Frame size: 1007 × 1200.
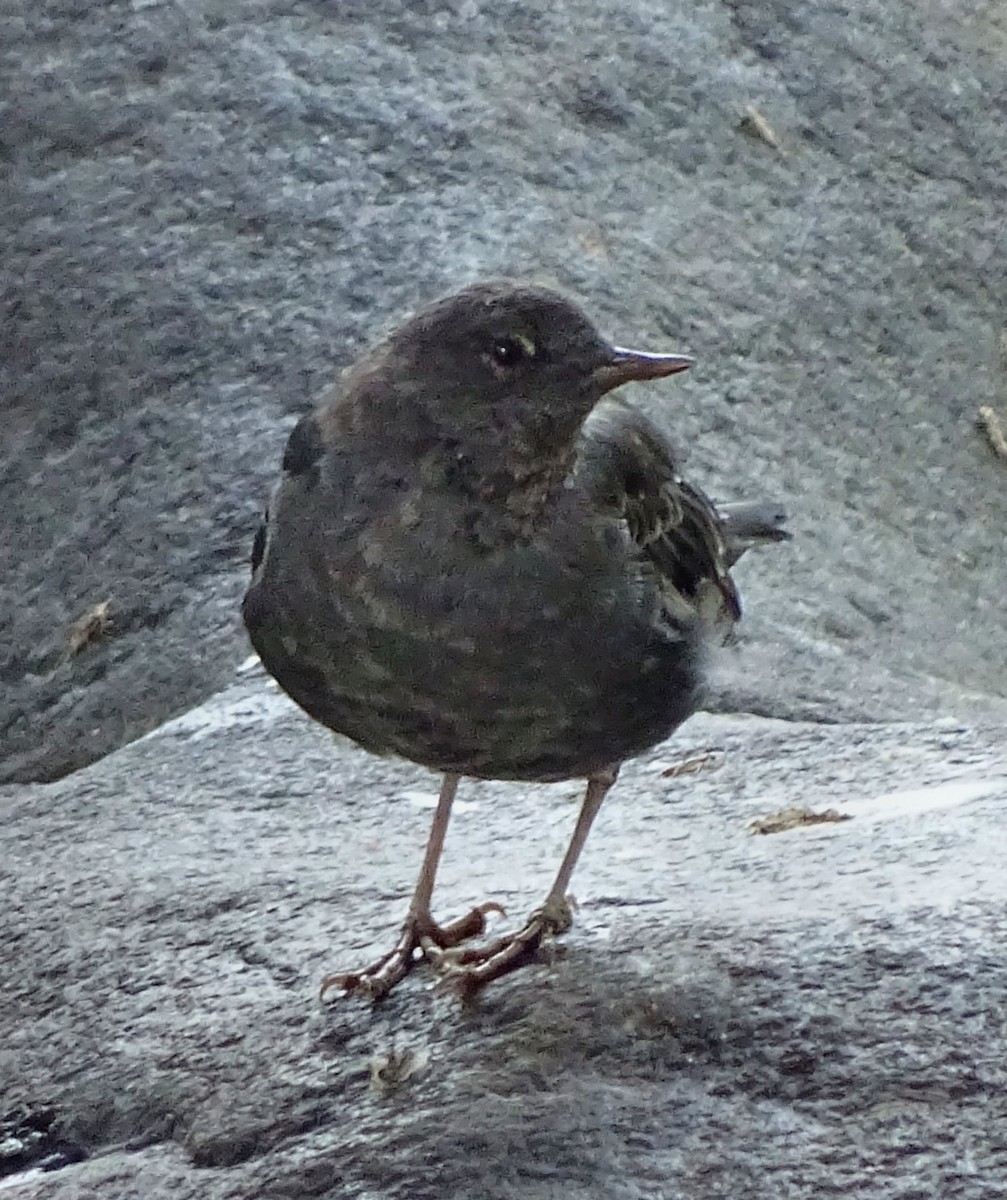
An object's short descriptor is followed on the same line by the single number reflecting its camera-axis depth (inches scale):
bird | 185.5
